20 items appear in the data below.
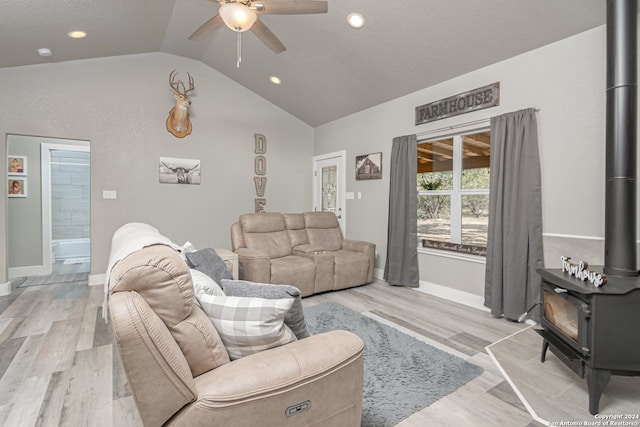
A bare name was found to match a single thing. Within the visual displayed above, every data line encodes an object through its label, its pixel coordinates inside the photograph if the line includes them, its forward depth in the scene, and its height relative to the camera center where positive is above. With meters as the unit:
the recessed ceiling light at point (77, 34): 3.40 +1.93
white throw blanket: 1.17 -0.16
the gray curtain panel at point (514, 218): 2.97 -0.07
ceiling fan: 2.20 +1.49
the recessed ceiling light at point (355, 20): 3.21 +1.98
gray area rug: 1.79 -1.10
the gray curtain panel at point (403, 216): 4.18 -0.08
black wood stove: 1.82 -0.16
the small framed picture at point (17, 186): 4.73 +0.35
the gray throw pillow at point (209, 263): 2.10 -0.37
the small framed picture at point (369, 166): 4.79 +0.70
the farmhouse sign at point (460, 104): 3.35 +1.24
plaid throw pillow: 1.22 -0.43
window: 3.65 +0.23
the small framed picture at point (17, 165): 4.74 +0.68
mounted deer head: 4.70 +1.52
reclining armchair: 0.94 -0.55
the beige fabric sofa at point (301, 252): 3.71 -0.56
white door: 5.53 +0.49
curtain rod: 3.44 +0.99
